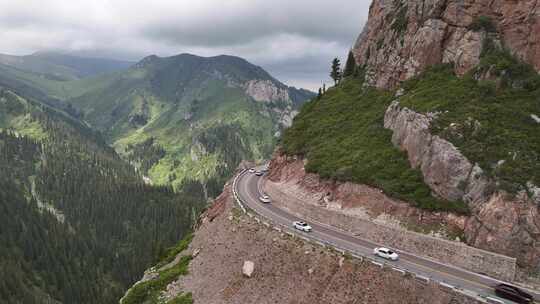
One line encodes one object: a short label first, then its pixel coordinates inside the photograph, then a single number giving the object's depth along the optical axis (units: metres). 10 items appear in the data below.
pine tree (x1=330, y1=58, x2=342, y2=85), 116.75
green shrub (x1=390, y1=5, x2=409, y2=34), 78.88
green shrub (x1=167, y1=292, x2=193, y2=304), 45.13
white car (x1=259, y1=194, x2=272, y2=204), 66.88
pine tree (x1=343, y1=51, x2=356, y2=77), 101.86
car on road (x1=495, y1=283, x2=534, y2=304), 30.81
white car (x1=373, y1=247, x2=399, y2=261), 39.16
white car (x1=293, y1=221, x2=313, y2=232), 48.50
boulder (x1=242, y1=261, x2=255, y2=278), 43.81
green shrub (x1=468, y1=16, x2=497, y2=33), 61.00
